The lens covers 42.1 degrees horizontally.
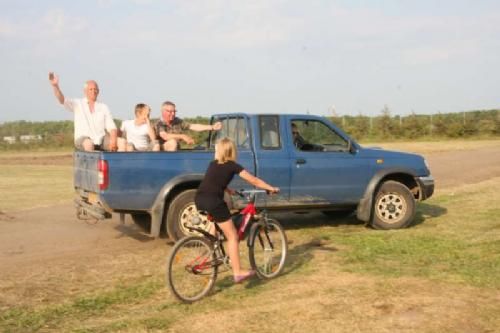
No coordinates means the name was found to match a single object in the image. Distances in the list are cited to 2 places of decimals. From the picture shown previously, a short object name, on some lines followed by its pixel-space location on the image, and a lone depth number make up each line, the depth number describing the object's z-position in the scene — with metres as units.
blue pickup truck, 9.09
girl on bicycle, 6.64
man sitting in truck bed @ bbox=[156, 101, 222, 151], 10.13
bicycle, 6.46
